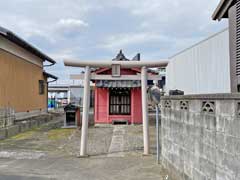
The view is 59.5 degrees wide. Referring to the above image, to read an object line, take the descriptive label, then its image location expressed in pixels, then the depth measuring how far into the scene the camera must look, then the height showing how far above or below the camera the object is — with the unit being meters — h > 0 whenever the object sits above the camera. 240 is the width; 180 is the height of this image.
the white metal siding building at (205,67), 10.20 +1.89
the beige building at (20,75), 10.83 +1.44
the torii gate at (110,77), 6.89 +0.73
